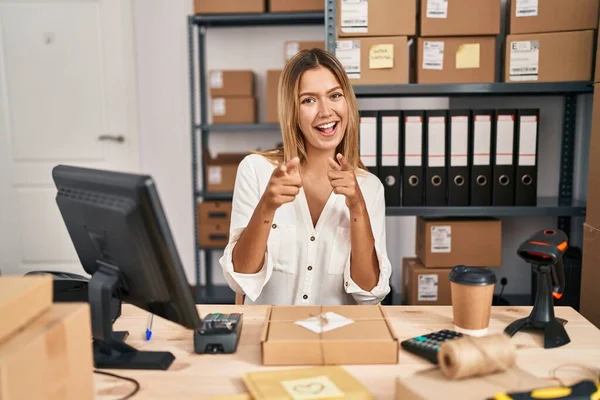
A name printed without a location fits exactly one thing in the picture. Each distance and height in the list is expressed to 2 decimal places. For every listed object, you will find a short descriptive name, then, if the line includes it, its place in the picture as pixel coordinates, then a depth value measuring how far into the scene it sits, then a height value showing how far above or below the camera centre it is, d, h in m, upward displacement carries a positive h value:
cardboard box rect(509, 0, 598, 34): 1.88 +0.40
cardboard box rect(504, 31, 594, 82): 1.90 +0.25
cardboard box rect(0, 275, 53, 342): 0.62 -0.22
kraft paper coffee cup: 0.99 -0.34
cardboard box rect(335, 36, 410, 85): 1.94 +0.25
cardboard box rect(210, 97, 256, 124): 2.88 +0.09
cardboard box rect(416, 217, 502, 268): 2.00 -0.47
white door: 3.19 +0.17
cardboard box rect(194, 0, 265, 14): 2.75 +0.65
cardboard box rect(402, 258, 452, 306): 2.01 -0.64
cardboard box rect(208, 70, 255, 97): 2.83 +0.24
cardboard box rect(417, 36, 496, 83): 1.94 +0.24
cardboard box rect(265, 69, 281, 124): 2.79 +0.18
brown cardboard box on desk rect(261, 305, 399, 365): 0.87 -0.38
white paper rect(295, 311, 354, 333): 0.92 -0.36
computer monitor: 0.77 -0.21
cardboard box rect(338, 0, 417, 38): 1.92 +0.40
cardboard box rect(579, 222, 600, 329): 1.40 -0.42
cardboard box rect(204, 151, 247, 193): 2.91 -0.27
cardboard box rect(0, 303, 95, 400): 0.57 -0.28
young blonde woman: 1.37 -0.28
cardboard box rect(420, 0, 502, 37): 1.91 +0.40
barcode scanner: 0.99 -0.31
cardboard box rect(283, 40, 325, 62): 2.81 +0.44
